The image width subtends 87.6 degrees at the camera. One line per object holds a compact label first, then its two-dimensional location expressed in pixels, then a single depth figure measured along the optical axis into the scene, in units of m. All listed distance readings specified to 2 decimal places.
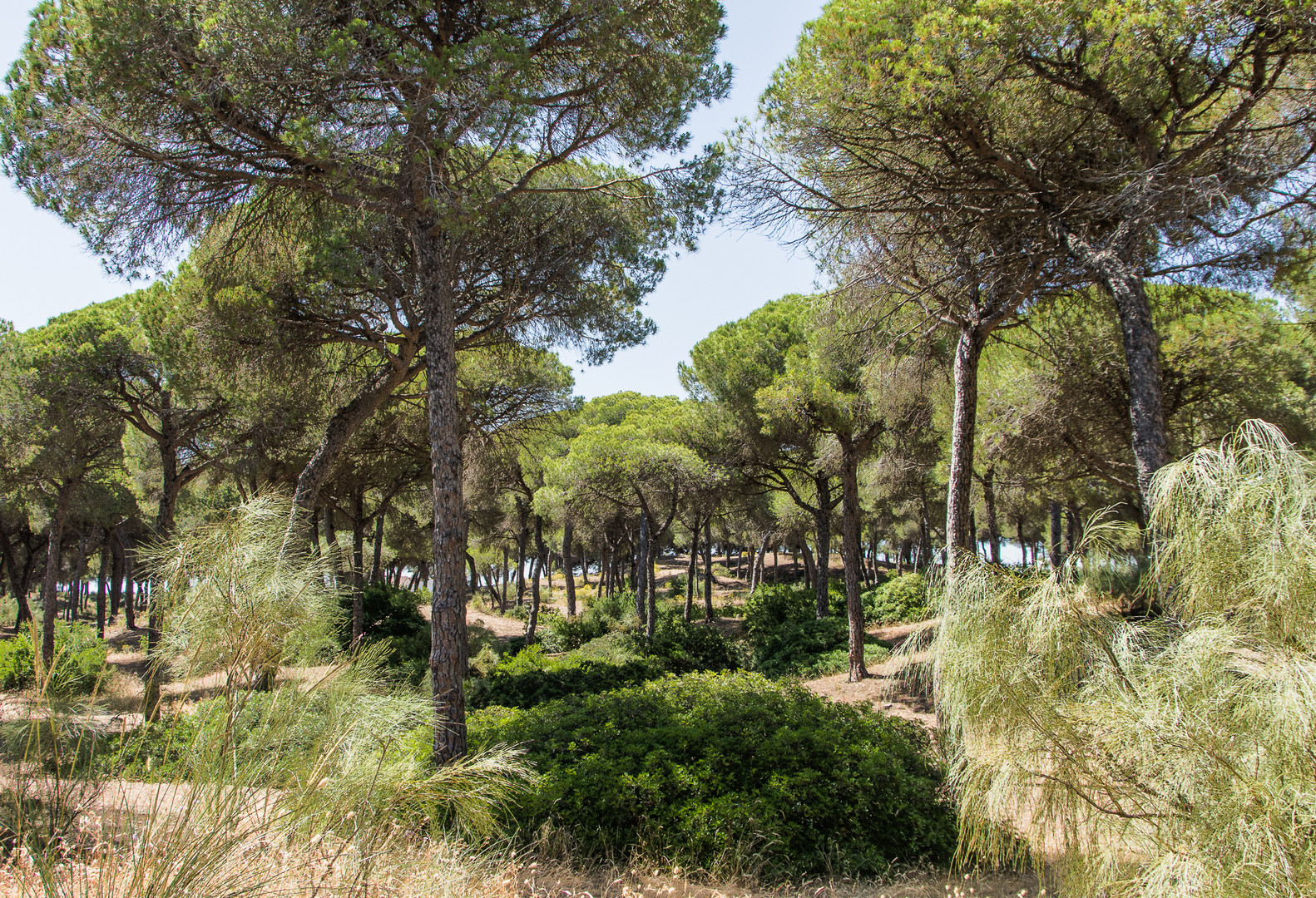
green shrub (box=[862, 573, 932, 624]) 16.22
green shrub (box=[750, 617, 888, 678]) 12.82
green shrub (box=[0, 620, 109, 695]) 8.75
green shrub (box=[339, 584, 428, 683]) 14.23
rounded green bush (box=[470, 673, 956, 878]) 4.30
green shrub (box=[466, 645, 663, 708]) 9.52
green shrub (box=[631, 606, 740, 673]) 12.18
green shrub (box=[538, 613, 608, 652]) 16.38
